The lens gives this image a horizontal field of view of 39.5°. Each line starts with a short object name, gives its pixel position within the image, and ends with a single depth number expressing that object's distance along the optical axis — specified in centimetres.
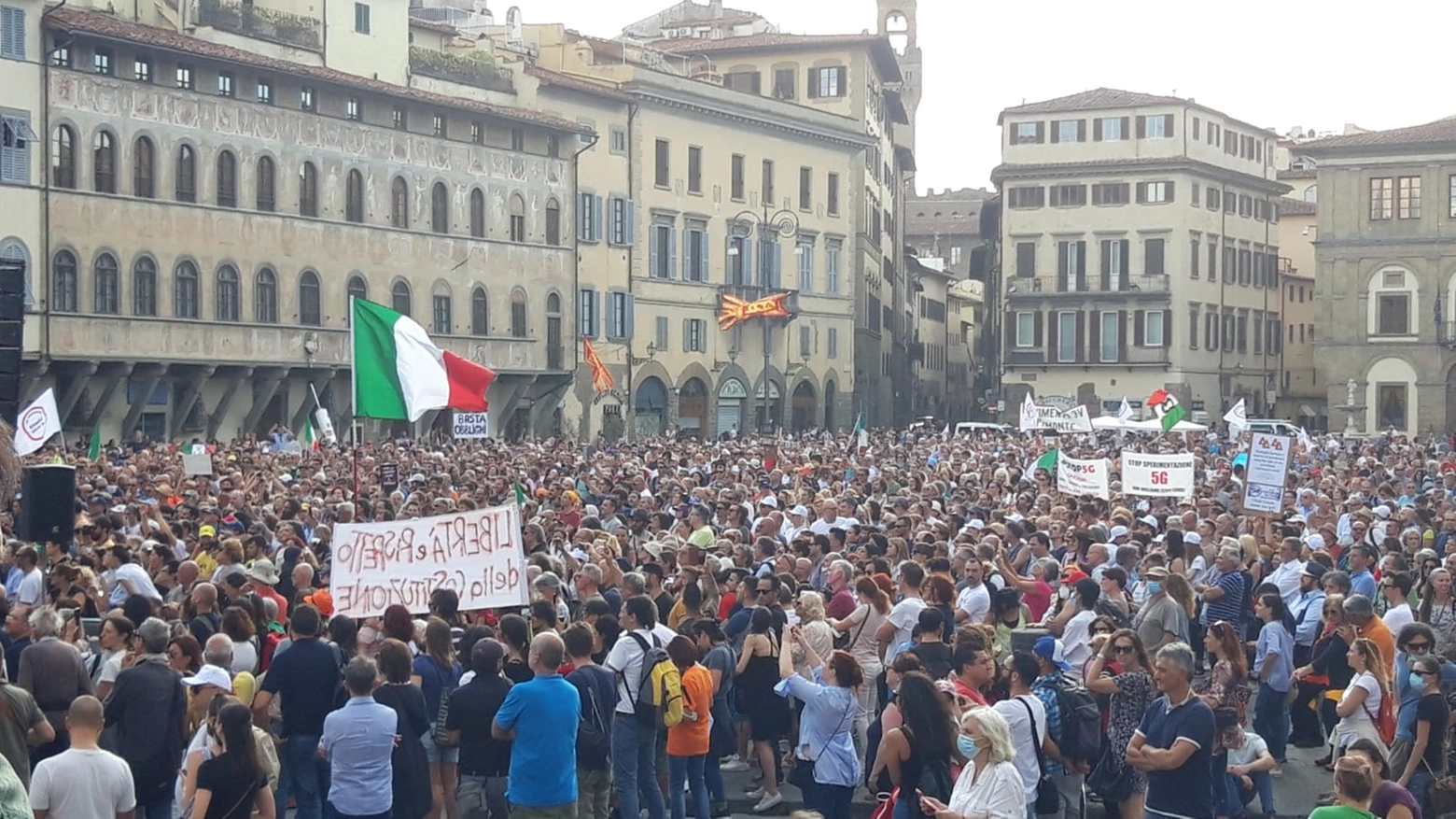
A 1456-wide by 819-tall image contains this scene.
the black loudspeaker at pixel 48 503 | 1222
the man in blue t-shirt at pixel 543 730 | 945
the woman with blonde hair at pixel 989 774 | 779
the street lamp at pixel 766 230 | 6341
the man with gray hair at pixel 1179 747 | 906
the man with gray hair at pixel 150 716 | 959
